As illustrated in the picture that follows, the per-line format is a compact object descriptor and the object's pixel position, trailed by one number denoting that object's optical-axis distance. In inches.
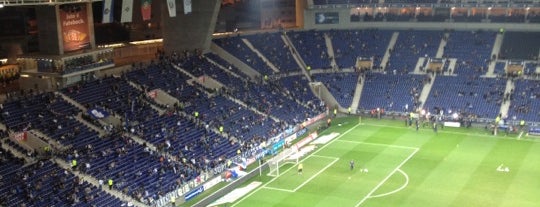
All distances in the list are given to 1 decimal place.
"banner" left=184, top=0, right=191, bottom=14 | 2237.2
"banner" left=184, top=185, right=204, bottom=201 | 1692.5
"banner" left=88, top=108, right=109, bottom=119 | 1831.9
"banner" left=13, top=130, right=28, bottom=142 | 1608.9
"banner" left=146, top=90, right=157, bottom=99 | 2102.2
